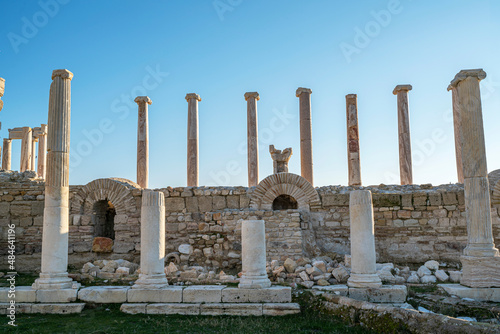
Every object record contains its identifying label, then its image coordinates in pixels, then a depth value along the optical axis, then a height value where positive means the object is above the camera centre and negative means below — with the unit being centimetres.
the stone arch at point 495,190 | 1163 +58
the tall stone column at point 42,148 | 2197 +411
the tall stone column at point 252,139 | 1622 +308
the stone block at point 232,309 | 700 -163
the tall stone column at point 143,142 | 1645 +307
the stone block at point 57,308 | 729 -161
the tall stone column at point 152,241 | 777 -48
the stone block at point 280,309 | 691 -162
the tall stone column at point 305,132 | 1556 +317
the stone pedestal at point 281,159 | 1554 +212
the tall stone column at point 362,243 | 751 -58
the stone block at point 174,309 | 711 -163
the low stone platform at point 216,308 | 694 -161
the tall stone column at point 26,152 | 2355 +390
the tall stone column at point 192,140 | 1650 +312
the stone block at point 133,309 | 717 -162
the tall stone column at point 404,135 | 1560 +298
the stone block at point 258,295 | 719 -144
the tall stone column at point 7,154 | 2486 +401
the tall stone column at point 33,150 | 2509 +424
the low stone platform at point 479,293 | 756 -154
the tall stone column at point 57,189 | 788 +59
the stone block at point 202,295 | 732 -143
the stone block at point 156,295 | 739 -144
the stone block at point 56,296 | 754 -144
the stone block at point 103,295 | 754 -144
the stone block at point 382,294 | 716 -145
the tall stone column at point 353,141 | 1545 +279
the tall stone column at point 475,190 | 781 +41
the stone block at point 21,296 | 753 -142
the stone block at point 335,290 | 729 -138
